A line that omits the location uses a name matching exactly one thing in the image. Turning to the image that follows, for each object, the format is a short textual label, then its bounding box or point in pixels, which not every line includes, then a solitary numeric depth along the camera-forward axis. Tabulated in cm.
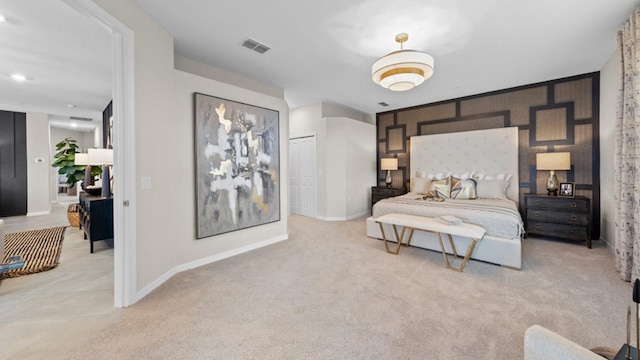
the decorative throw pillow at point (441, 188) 460
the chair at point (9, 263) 229
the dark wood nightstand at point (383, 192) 582
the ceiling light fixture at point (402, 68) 261
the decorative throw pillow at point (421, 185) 525
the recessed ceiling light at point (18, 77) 394
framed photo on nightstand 405
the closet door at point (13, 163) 602
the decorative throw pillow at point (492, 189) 450
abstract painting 315
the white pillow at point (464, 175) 507
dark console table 355
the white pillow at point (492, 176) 471
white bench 290
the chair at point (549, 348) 77
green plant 538
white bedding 307
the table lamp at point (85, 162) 441
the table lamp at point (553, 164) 395
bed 309
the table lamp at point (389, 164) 603
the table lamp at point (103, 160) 384
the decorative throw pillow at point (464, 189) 446
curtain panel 239
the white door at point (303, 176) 614
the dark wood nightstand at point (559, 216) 368
